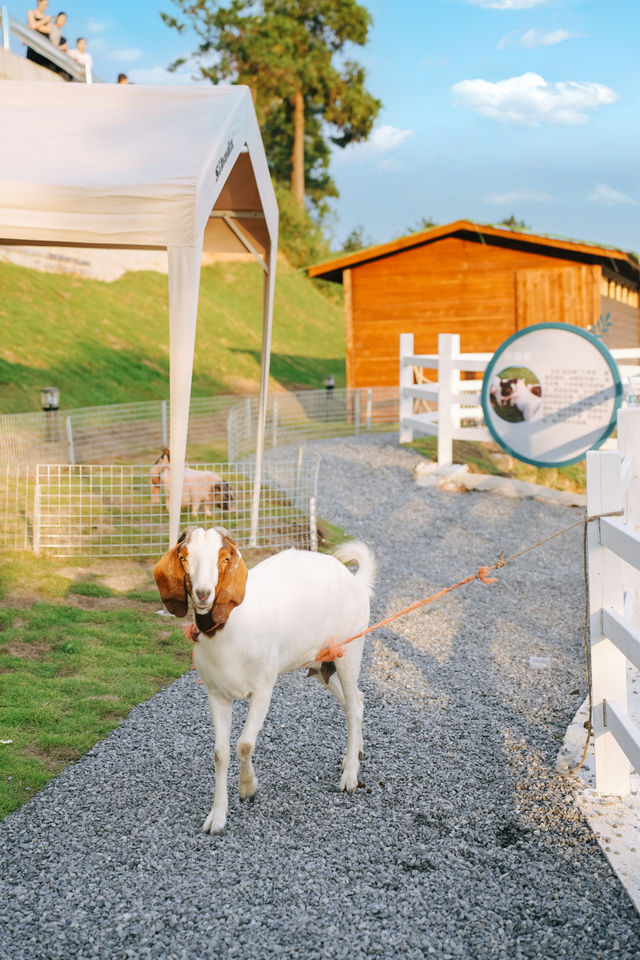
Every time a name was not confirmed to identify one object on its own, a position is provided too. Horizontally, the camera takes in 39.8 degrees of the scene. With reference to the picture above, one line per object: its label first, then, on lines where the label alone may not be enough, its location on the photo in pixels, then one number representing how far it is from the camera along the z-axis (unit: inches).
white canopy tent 209.2
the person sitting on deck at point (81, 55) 758.2
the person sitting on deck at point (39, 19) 688.1
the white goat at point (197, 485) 393.4
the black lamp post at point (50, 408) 536.4
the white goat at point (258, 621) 144.9
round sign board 450.6
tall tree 1567.4
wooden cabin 755.4
